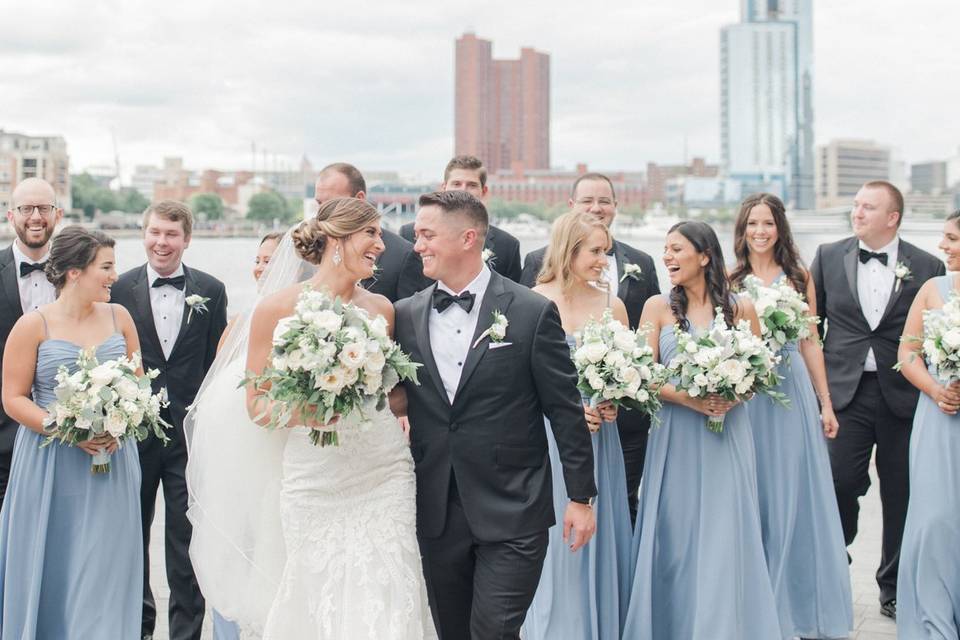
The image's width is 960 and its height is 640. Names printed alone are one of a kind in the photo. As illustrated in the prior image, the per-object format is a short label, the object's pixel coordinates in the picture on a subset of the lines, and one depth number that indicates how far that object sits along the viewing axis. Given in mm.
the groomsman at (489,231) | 6945
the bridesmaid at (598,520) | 5496
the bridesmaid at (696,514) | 5426
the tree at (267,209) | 104500
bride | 4152
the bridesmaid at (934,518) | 5711
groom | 4227
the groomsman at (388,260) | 6348
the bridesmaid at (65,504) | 5320
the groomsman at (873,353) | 6930
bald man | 6180
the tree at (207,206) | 107944
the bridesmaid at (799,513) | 6219
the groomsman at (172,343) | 6113
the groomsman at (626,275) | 6598
